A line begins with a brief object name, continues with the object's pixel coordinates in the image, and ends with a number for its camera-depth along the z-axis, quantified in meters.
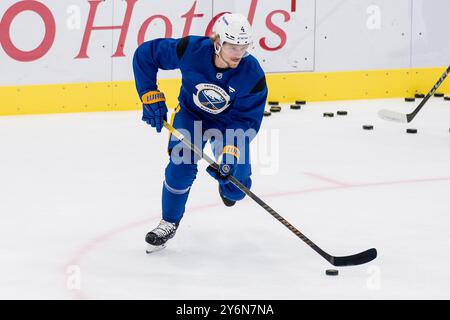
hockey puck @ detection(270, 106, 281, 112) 16.95
